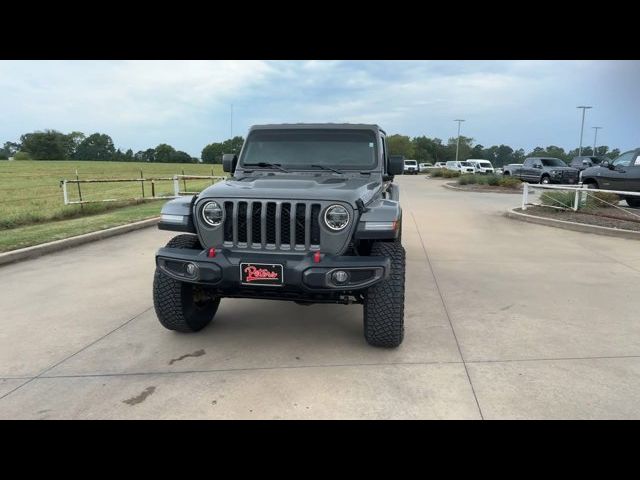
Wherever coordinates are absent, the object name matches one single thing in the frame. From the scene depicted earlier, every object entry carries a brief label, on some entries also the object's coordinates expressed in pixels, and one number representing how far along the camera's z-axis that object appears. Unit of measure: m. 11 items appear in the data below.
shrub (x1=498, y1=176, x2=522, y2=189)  23.52
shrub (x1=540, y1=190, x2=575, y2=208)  12.18
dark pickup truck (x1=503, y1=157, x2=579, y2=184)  24.22
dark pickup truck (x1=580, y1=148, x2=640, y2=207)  12.98
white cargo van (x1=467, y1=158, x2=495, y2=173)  43.59
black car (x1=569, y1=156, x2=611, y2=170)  26.66
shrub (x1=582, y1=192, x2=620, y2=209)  12.19
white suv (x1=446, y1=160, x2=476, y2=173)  43.62
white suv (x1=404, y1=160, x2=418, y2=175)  50.84
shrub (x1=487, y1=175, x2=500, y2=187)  24.30
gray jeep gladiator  3.38
